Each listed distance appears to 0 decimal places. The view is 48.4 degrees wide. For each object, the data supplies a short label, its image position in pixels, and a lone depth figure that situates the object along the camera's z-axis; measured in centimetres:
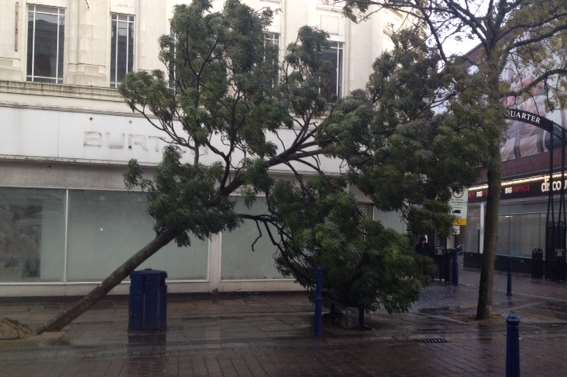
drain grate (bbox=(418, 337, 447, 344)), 1059
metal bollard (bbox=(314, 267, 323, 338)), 1088
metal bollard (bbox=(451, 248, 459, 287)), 2130
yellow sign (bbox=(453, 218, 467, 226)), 2834
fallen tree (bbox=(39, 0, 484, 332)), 973
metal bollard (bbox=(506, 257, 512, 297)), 1795
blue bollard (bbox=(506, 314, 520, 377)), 670
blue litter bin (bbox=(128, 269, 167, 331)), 1141
